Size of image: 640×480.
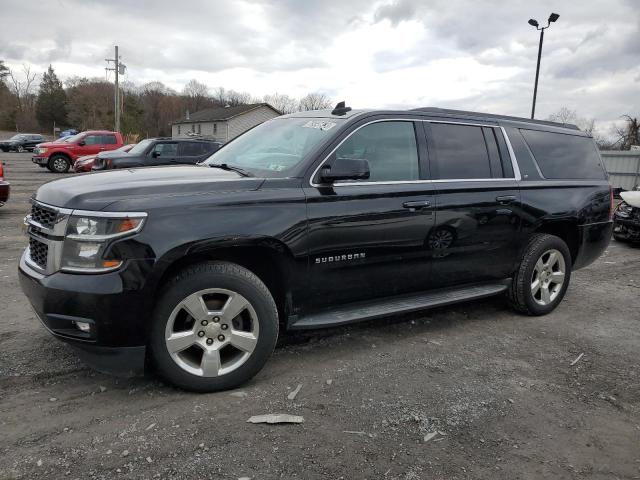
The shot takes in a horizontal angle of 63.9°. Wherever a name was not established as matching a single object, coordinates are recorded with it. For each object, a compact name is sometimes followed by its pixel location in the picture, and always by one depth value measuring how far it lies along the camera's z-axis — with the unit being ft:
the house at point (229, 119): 201.67
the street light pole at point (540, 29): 72.84
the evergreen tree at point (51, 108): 265.95
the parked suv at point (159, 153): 44.96
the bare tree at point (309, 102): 249.14
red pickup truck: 69.87
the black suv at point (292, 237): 9.49
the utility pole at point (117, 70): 149.48
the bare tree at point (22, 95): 288.18
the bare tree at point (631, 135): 138.82
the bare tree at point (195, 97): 324.60
